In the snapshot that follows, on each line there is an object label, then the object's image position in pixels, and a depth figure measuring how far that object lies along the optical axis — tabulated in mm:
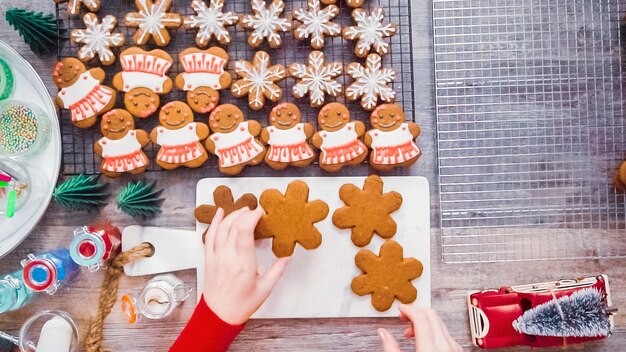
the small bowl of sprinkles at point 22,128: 1469
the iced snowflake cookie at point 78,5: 1470
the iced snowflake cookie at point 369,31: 1455
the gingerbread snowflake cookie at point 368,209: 1489
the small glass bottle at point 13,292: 1471
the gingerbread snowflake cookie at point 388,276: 1495
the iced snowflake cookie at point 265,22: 1458
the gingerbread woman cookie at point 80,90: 1474
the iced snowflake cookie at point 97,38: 1468
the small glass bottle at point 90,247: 1437
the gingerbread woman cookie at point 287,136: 1471
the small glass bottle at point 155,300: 1489
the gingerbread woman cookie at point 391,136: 1465
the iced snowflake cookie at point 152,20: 1462
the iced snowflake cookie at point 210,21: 1459
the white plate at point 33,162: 1478
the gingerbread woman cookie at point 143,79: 1476
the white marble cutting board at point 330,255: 1519
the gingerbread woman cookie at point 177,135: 1480
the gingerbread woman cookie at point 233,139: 1478
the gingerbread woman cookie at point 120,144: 1479
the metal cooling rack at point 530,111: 1500
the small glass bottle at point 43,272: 1425
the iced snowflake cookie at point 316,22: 1458
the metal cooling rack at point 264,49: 1516
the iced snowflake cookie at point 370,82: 1459
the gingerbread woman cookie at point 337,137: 1468
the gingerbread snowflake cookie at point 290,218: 1477
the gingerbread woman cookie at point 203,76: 1473
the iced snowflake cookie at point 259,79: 1466
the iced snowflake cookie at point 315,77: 1461
